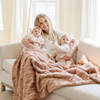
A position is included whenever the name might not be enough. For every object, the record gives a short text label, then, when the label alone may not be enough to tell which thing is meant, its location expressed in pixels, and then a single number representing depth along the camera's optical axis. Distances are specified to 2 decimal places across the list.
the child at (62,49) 2.48
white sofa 1.59
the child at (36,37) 2.64
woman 2.74
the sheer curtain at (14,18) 3.99
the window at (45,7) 3.79
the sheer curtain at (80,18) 3.08
